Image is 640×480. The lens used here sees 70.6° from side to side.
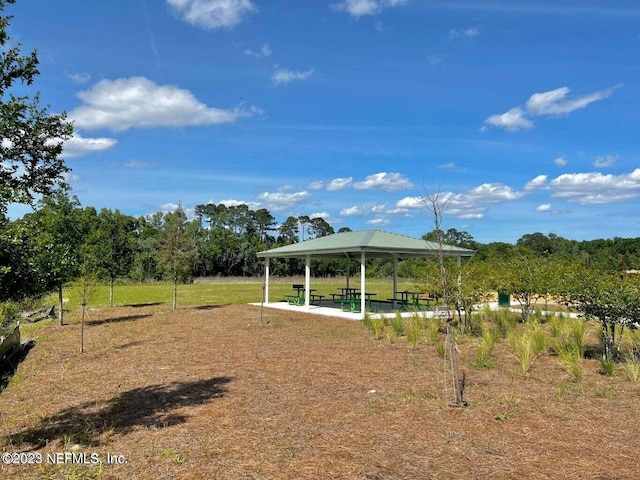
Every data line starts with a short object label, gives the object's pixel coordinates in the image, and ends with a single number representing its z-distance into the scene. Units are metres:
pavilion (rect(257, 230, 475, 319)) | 17.28
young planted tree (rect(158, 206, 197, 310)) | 19.08
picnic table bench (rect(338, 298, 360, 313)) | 18.02
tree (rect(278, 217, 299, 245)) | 90.62
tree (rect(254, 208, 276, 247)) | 87.31
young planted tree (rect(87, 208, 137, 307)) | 19.01
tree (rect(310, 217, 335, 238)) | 94.19
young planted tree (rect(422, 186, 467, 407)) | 5.74
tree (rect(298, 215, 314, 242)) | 93.94
